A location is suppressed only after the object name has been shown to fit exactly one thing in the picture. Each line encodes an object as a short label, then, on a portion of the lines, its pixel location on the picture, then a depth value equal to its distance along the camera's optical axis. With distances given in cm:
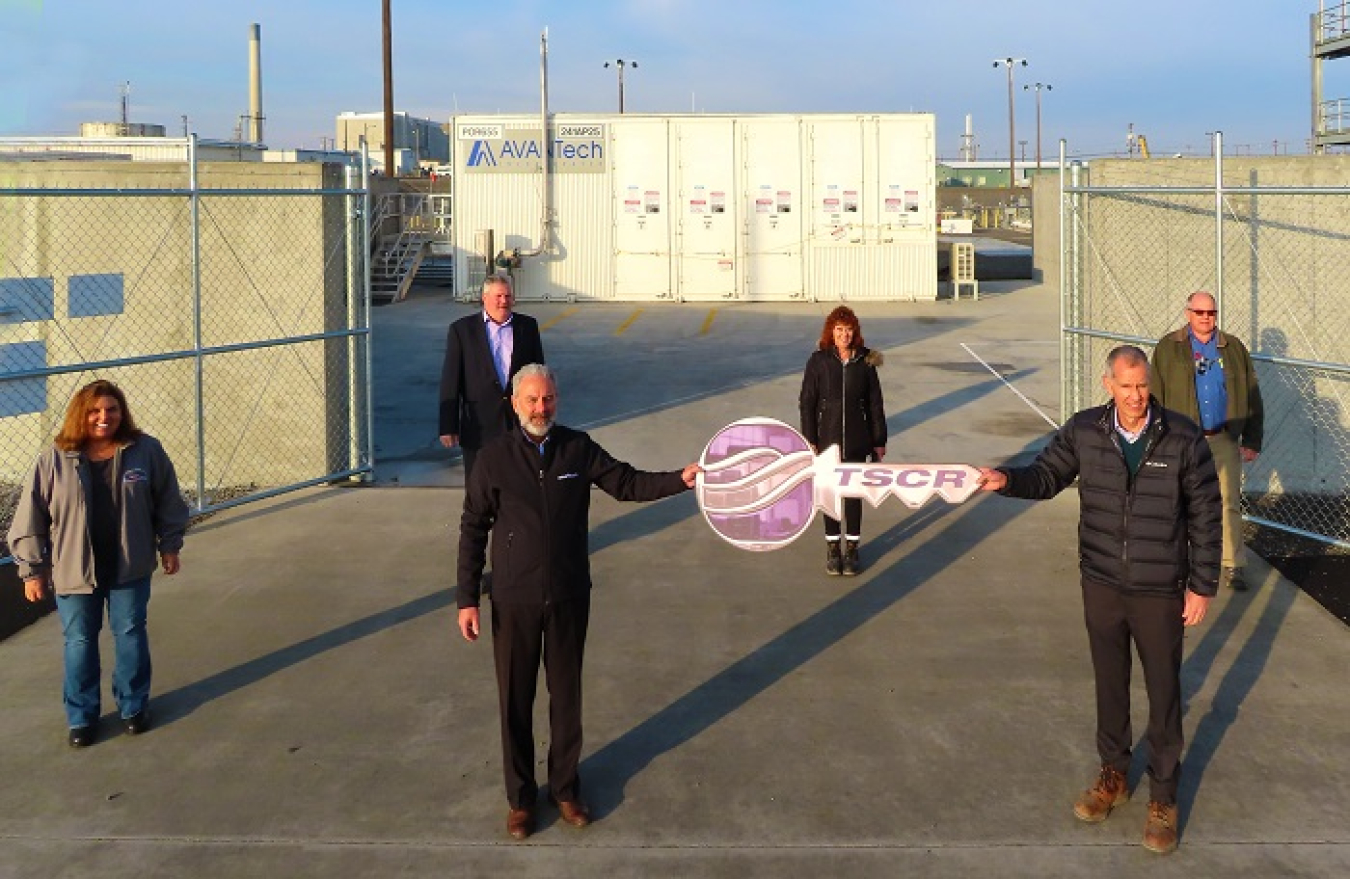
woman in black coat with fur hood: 775
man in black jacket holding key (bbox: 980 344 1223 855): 447
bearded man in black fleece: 459
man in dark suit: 720
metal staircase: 2859
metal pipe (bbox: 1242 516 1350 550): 800
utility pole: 3578
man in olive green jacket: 700
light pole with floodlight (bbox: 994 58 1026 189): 8094
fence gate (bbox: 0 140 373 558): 995
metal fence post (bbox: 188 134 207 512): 880
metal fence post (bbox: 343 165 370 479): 1042
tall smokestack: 4606
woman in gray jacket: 530
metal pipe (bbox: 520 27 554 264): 2703
